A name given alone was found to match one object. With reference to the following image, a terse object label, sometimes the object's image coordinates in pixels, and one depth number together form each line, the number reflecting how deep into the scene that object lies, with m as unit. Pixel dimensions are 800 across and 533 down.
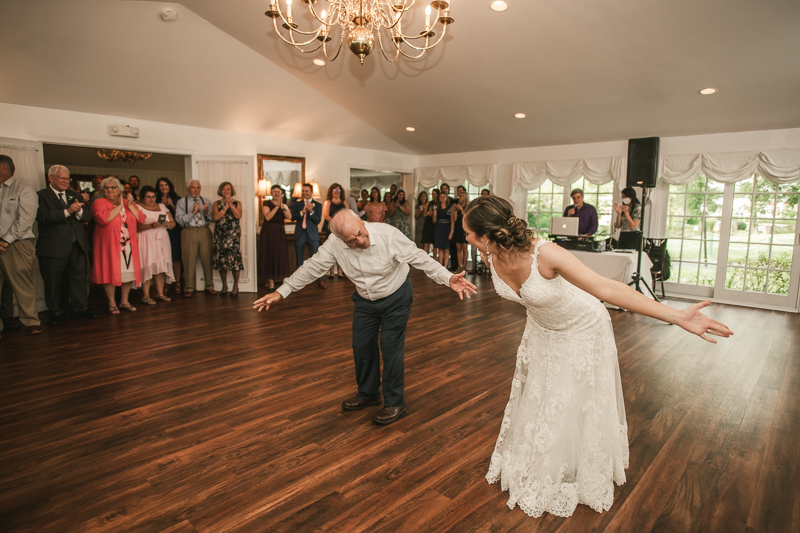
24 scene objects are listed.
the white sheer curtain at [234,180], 6.53
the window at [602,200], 7.62
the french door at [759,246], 6.00
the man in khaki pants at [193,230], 6.06
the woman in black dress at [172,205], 6.24
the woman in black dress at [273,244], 6.77
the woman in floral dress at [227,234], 6.14
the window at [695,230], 6.59
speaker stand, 5.70
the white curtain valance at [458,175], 8.96
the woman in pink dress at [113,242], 5.00
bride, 1.76
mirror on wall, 7.91
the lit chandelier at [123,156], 7.47
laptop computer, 5.89
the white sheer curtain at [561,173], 7.24
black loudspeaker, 6.44
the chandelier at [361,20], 3.13
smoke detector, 5.11
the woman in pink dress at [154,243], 5.68
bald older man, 2.46
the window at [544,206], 8.33
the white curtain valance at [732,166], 5.82
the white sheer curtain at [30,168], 4.95
